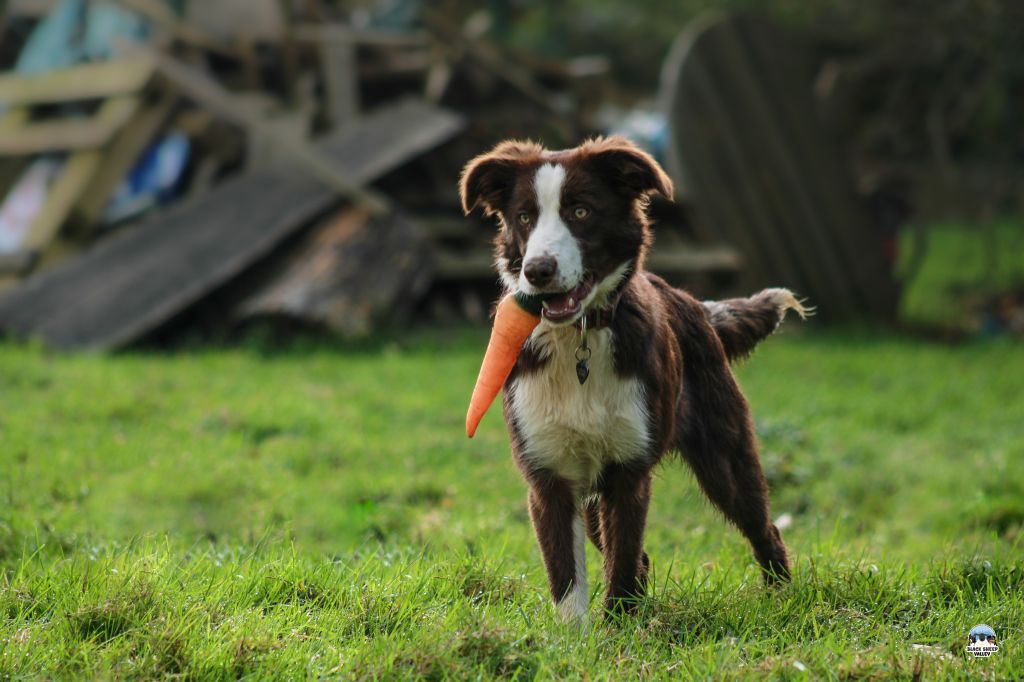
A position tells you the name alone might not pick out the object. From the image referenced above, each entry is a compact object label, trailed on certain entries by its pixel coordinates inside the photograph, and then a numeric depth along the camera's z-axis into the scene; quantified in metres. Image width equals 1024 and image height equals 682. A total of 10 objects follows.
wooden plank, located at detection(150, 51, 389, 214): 20.59
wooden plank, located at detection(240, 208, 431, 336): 18.55
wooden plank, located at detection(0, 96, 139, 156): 20.39
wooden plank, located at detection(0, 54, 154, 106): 20.97
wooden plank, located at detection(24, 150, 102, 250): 19.86
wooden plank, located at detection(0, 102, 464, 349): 18.03
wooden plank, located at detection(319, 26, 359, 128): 24.42
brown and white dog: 7.43
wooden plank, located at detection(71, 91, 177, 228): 20.47
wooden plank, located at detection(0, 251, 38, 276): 19.62
